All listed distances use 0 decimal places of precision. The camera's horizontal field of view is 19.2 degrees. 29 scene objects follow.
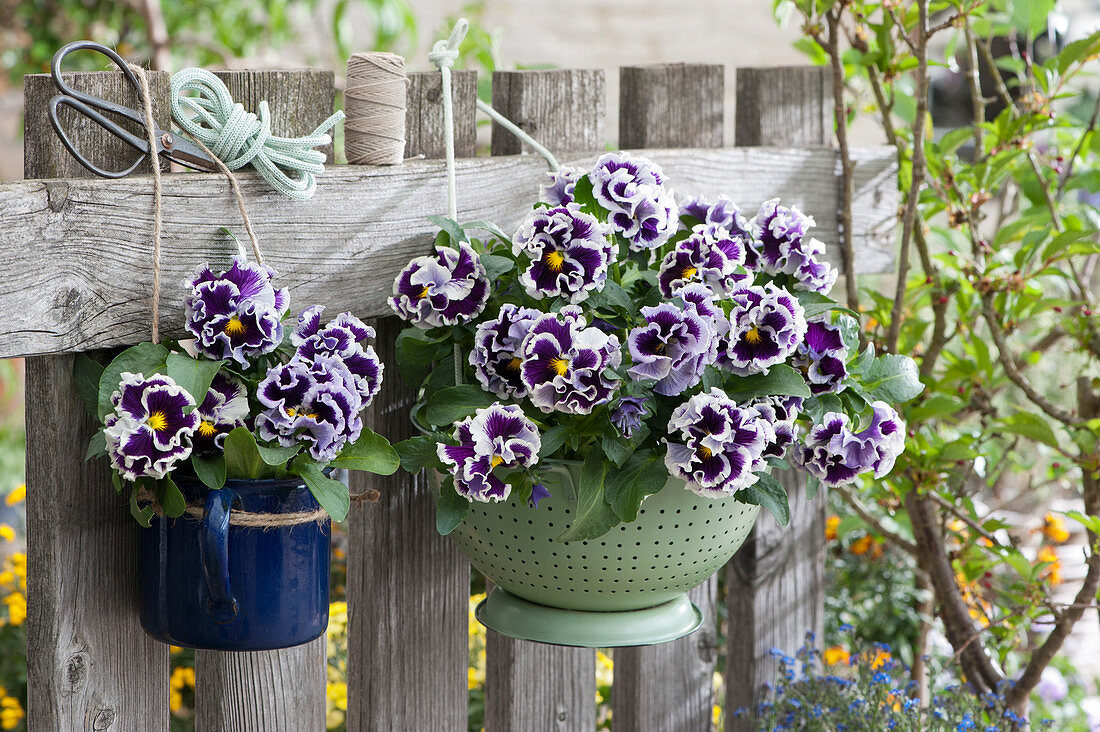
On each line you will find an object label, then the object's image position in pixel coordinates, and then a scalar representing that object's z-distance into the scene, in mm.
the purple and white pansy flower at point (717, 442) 1913
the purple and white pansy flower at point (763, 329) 1930
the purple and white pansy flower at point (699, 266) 1968
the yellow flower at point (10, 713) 2584
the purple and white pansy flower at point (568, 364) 1904
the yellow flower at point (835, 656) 2764
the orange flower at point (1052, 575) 2279
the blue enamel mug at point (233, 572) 1892
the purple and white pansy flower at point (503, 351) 1936
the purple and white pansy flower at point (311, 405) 1877
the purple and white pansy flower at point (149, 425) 1845
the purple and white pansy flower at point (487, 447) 1919
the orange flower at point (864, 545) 3426
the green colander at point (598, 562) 2004
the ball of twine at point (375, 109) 2022
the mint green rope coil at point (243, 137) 1939
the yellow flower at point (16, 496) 2704
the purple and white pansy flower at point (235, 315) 1886
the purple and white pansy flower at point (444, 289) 1969
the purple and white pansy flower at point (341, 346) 1901
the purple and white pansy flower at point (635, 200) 1980
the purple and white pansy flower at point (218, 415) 1881
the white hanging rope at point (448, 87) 2032
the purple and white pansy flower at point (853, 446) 1977
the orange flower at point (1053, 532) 2512
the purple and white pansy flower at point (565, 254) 1936
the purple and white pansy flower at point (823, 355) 1976
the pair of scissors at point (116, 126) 1892
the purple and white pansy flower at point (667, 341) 1912
